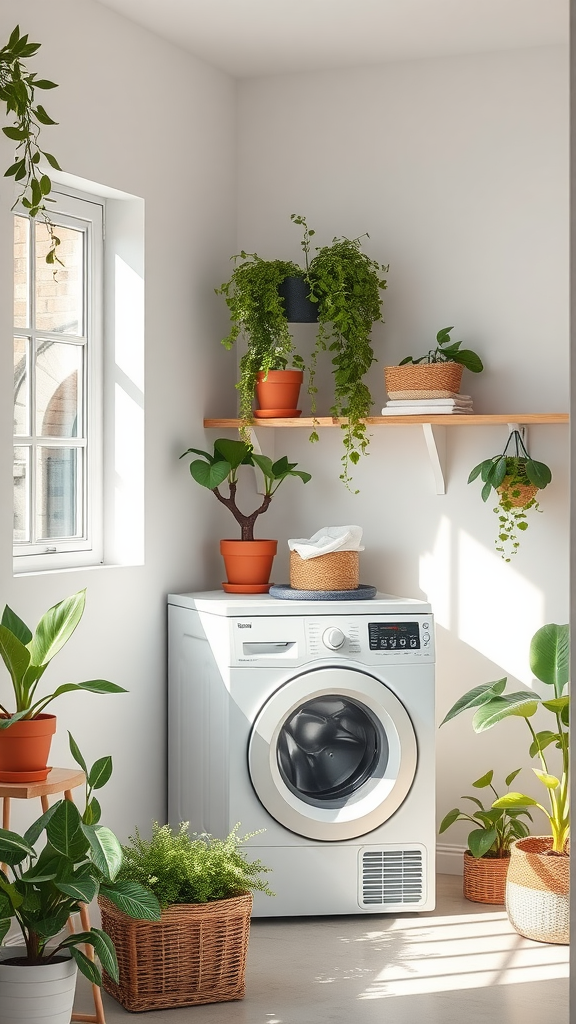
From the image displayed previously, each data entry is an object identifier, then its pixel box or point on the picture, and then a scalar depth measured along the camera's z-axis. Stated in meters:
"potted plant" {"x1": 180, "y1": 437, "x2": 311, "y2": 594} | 3.83
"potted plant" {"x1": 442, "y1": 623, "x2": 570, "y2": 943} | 3.30
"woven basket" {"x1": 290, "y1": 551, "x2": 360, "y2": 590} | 3.65
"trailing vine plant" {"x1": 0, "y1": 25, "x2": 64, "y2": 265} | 2.30
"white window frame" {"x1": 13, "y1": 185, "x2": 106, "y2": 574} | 3.50
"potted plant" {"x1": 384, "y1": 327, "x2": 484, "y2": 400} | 3.66
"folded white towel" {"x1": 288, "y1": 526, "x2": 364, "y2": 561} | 3.62
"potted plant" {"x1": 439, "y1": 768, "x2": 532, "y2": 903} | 3.63
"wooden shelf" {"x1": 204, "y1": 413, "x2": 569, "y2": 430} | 3.59
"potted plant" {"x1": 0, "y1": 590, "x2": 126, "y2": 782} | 2.56
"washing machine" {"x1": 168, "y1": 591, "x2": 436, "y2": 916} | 3.42
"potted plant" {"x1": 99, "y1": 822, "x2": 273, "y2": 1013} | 2.82
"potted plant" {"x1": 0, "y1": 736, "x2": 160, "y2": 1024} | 2.41
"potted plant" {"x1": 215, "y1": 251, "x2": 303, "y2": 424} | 3.75
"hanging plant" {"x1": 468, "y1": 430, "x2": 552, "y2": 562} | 3.62
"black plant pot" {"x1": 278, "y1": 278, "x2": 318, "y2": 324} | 3.78
